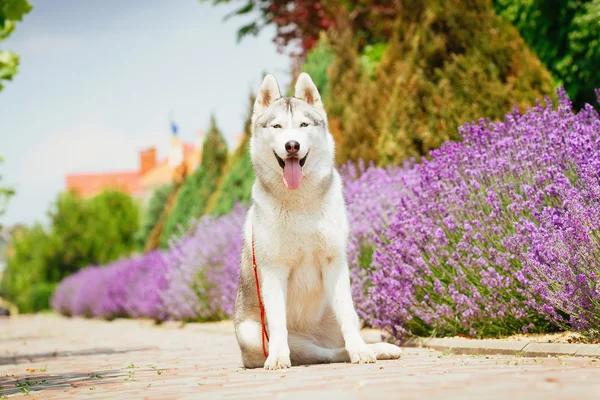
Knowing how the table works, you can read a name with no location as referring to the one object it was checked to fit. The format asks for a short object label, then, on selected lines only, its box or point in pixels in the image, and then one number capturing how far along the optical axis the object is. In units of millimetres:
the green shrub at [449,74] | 10906
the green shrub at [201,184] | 24406
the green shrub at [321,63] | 16750
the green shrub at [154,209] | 35406
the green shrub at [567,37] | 12492
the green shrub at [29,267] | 45938
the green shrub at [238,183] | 18156
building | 73625
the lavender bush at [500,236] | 5965
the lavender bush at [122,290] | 18984
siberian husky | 6031
